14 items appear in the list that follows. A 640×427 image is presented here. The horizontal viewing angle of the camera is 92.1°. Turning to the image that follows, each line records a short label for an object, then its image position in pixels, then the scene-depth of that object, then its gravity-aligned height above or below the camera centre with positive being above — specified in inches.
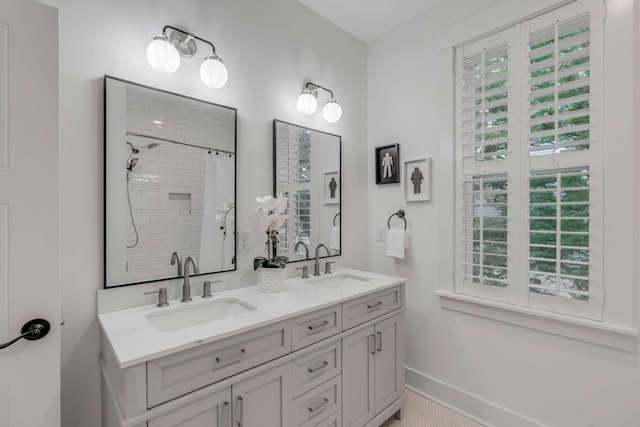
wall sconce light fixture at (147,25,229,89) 56.0 +29.6
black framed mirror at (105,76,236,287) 54.4 +5.4
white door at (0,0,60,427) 37.2 +0.1
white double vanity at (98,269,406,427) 39.5 -23.5
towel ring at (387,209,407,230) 93.1 -0.9
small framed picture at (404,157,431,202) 86.7 +9.3
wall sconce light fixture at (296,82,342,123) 82.6 +29.7
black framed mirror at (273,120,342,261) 79.7 +7.2
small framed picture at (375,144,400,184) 94.2 +15.0
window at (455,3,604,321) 61.4 +10.7
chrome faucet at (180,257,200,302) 58.8 -14.2
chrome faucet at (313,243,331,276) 84.6 -15.1
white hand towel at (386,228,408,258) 90.8 -9.2
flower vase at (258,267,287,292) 66.7 -14.7
